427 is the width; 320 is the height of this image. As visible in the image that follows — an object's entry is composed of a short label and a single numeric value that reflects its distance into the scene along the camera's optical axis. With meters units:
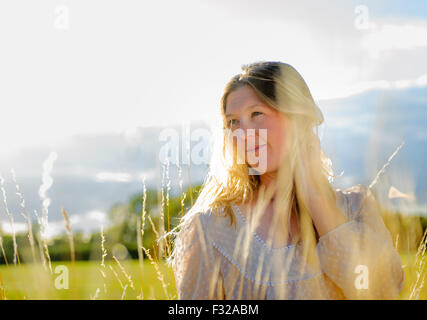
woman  2.00
